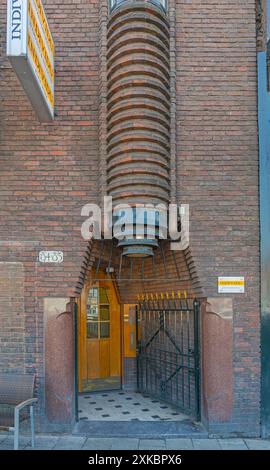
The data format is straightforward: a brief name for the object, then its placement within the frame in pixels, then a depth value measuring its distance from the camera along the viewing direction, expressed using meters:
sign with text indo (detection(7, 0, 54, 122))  4.80
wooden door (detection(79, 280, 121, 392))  9.12
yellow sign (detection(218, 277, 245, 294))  6.30
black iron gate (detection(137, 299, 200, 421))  6.72
